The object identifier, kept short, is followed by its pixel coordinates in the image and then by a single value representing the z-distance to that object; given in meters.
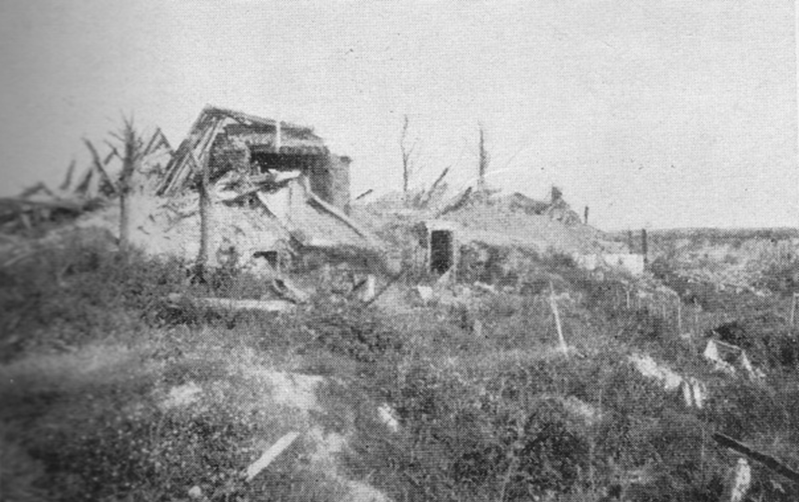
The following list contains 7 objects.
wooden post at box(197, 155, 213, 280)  9.77
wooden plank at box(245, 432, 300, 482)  4.43
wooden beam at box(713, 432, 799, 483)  4.65
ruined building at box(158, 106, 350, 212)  10.84
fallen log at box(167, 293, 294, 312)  7.09
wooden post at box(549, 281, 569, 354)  7.73
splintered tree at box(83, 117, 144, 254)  5.75
